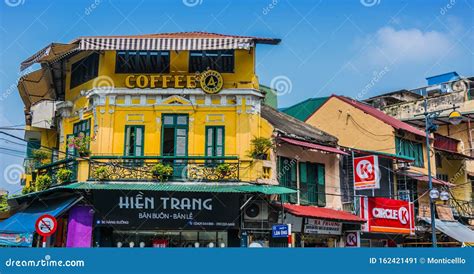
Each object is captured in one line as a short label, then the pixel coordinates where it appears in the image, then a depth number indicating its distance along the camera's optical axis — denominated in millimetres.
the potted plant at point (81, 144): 17609
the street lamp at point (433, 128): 19219
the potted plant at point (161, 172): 17000
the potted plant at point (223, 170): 17188
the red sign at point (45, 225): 14156
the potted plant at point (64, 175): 17594
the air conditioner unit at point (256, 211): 17406
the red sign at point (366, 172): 19828
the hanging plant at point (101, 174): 16953
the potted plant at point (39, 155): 19828
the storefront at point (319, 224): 18172
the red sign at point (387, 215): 20834
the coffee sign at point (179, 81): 17953
